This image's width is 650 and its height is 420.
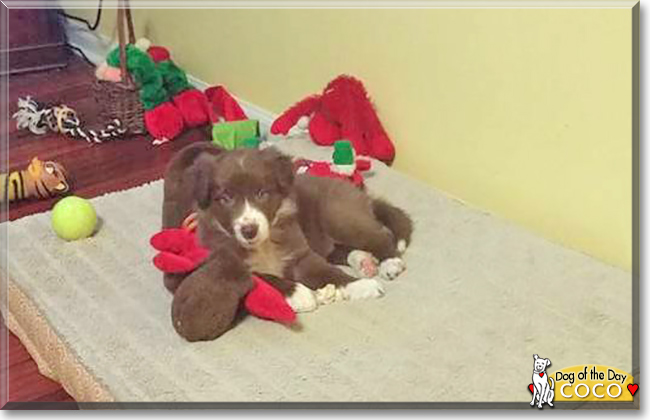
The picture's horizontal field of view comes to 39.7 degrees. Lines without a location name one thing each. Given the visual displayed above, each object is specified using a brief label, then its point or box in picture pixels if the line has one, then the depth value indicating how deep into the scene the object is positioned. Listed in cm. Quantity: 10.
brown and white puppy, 149
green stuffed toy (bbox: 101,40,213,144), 262
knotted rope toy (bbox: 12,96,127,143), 267
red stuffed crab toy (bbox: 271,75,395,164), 212
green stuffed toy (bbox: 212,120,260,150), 232
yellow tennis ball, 187
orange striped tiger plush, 224
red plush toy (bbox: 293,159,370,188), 190
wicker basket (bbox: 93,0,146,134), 267
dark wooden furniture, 326
